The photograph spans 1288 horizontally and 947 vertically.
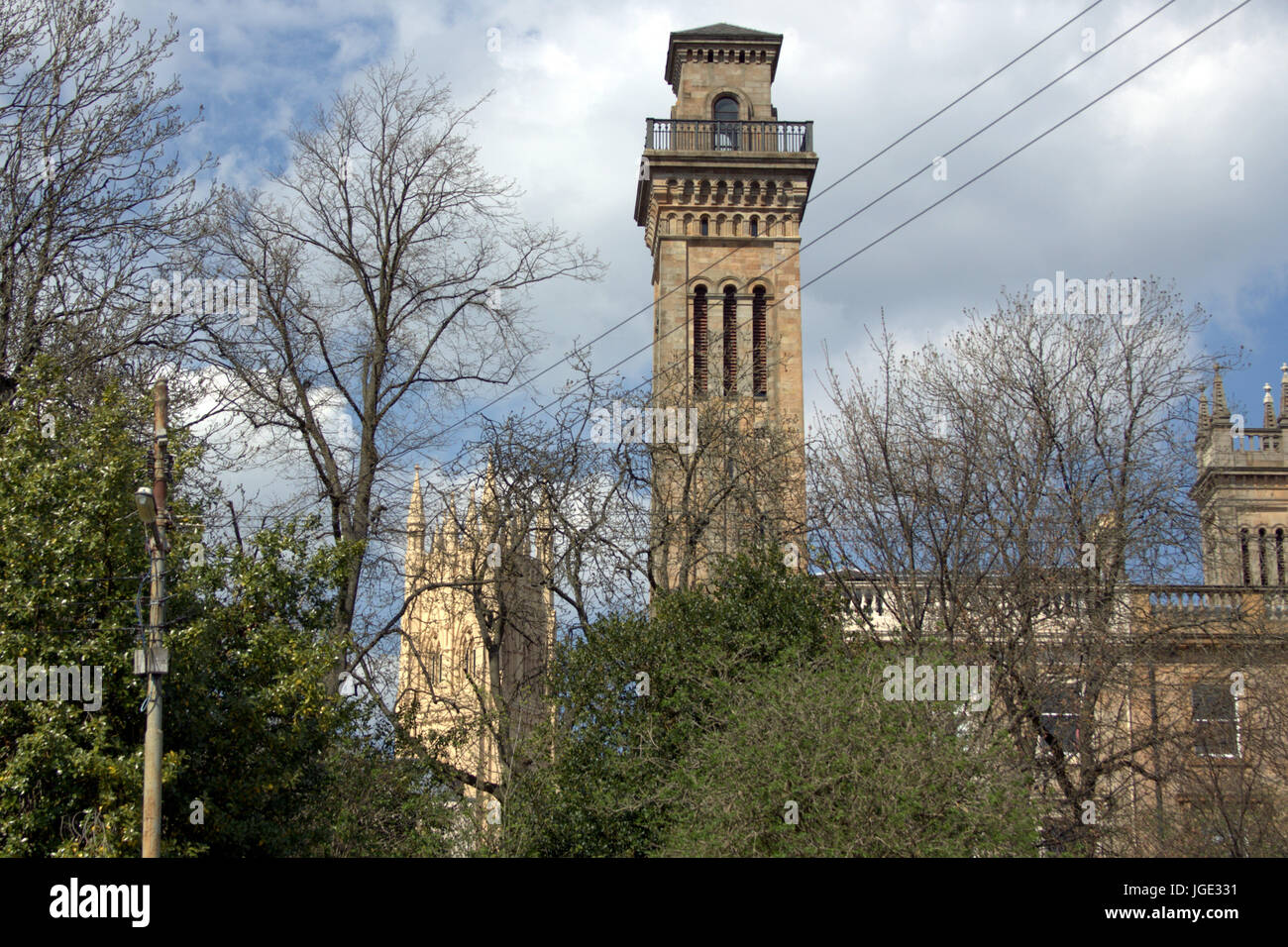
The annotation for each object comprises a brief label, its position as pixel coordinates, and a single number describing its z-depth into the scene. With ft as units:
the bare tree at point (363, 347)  81.71
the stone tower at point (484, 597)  78.74
